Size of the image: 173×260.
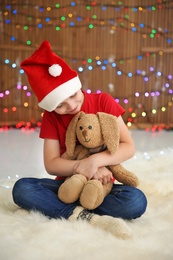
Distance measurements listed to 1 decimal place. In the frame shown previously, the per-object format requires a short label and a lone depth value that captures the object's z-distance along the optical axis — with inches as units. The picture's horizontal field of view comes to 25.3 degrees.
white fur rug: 37.1
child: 46.9
